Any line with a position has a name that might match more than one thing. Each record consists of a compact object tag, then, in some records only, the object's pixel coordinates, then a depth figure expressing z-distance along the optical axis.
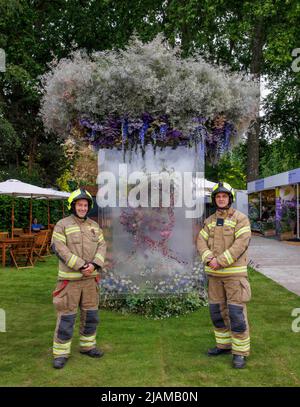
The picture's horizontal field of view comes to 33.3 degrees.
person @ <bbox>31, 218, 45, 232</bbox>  16.65
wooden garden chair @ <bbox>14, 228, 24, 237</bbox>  16.46
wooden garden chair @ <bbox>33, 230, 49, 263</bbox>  13.83
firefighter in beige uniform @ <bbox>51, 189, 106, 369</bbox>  5.02
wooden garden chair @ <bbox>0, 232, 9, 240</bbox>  14.65
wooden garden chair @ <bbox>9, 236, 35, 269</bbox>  12.98
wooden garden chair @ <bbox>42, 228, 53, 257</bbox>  15.93
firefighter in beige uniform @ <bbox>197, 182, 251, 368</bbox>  5.05
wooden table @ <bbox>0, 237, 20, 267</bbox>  12.87
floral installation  6.79
